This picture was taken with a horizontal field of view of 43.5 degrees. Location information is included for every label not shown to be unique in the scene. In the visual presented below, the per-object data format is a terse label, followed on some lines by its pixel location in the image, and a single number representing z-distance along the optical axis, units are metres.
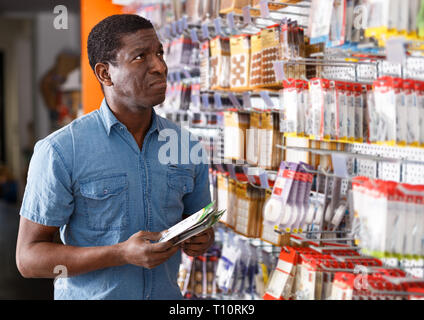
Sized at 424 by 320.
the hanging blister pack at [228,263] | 3.30
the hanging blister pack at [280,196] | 2.38
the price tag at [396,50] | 1.58
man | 1.83
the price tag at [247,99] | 3.06
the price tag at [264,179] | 2.78
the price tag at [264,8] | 2.62
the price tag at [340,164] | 2.00
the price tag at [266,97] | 2.81
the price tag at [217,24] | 3.29
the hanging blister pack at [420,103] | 1.70
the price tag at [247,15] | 2.88
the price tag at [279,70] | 2.52
